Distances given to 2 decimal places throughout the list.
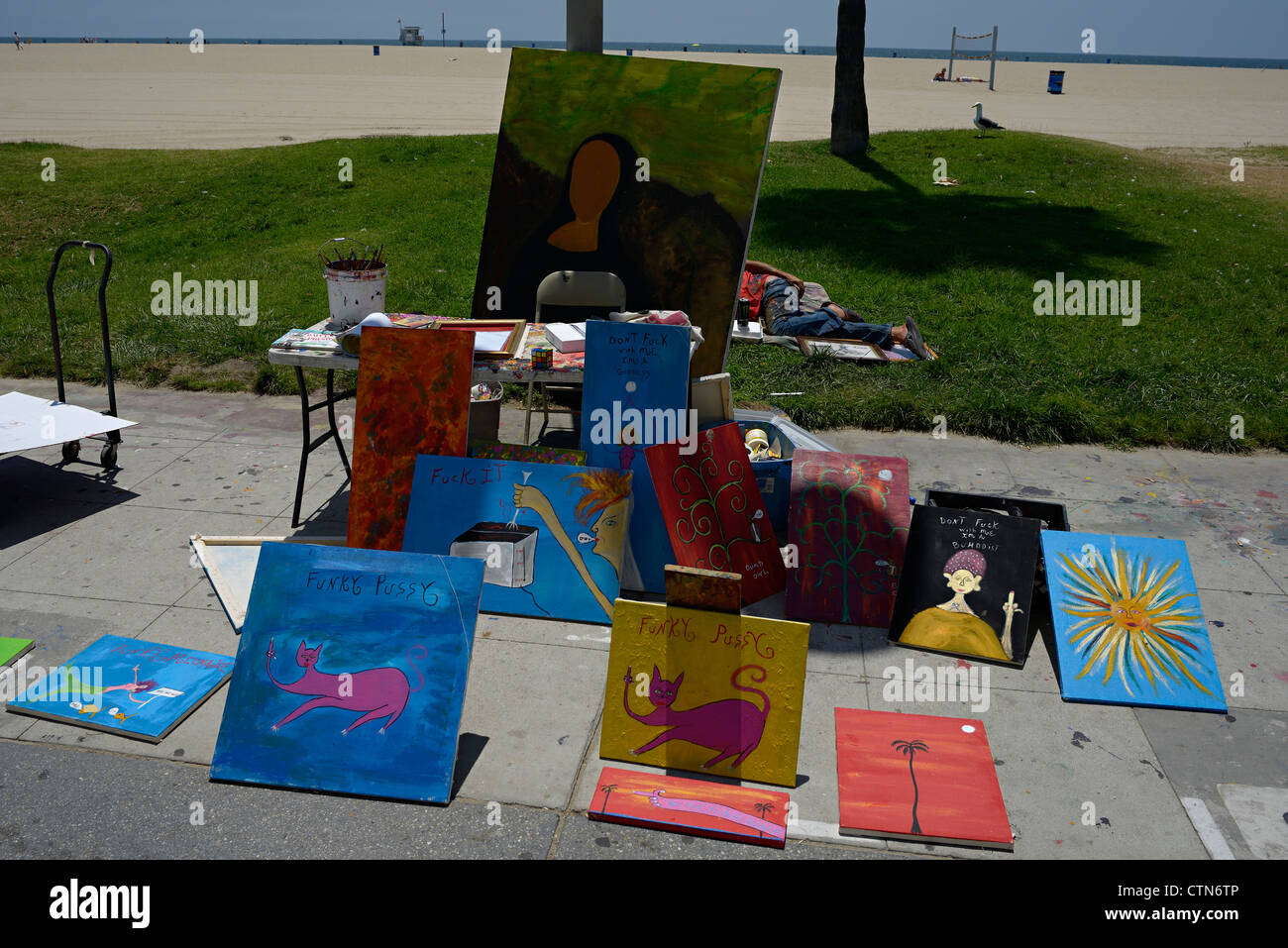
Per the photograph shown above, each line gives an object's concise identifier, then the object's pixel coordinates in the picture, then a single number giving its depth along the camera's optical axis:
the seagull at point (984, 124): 19.48
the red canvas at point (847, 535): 4.74
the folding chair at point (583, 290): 6.39
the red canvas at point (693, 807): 3.31
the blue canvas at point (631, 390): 5.07
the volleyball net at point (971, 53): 123.62
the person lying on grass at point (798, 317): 8.81
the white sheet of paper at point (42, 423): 5.57
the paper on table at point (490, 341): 5.37
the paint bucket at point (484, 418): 6.06
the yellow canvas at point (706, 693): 3.67
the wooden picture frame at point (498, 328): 5.34
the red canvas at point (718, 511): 4.85
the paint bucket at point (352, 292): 5.52
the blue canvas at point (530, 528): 4.74
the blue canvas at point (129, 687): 3.85
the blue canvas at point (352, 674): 3.53
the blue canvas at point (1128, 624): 4.15
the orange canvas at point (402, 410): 5.04
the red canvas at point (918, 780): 3.34
